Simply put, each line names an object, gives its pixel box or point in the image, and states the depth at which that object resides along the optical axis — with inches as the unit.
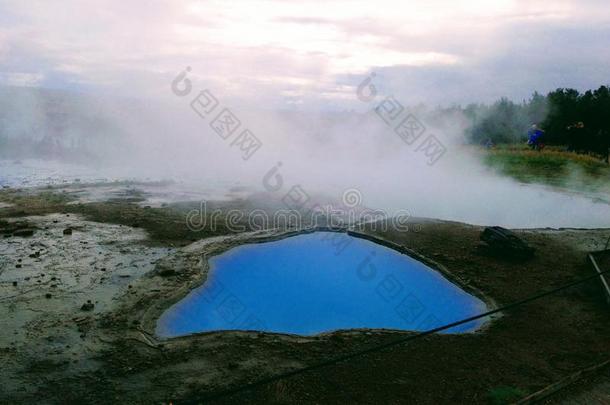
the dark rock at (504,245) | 394.3
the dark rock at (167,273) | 346.6
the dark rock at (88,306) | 290.3
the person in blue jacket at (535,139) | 1077.1
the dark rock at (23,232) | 423.8
